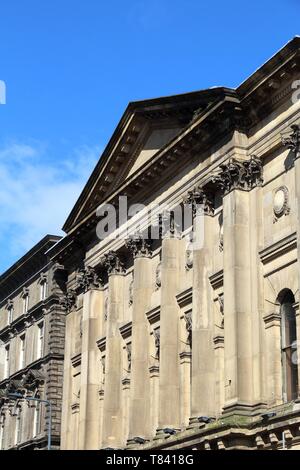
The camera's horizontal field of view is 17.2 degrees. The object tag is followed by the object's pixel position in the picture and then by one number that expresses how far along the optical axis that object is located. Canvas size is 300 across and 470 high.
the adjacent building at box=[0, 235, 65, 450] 58.41
